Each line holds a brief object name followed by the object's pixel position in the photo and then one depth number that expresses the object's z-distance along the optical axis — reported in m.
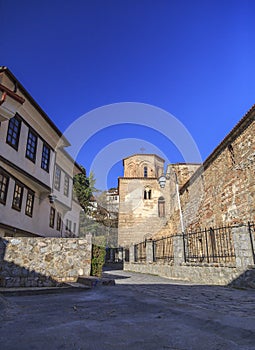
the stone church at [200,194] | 11.96
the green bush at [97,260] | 7.96
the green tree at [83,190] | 24.40
